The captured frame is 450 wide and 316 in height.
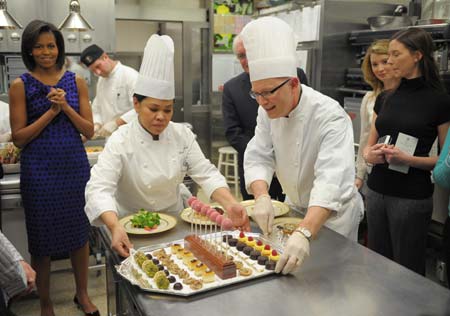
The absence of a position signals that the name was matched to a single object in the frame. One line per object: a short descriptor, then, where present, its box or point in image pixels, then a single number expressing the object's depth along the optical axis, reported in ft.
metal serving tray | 4.32
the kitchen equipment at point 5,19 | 9.45
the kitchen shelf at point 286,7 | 15.07
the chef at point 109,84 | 13.39
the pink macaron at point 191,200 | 5.79
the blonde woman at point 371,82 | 9.31
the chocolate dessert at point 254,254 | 5.01
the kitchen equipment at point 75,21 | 10.38
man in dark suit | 10.42
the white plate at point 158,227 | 5.67
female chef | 6.38
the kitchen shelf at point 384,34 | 10.14
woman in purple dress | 8.20
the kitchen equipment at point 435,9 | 12.89
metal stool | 19.24
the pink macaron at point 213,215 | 5.44
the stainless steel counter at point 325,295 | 4.04
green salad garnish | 5.83
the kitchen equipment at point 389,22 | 13.00
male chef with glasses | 5.59
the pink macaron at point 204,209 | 5.59
